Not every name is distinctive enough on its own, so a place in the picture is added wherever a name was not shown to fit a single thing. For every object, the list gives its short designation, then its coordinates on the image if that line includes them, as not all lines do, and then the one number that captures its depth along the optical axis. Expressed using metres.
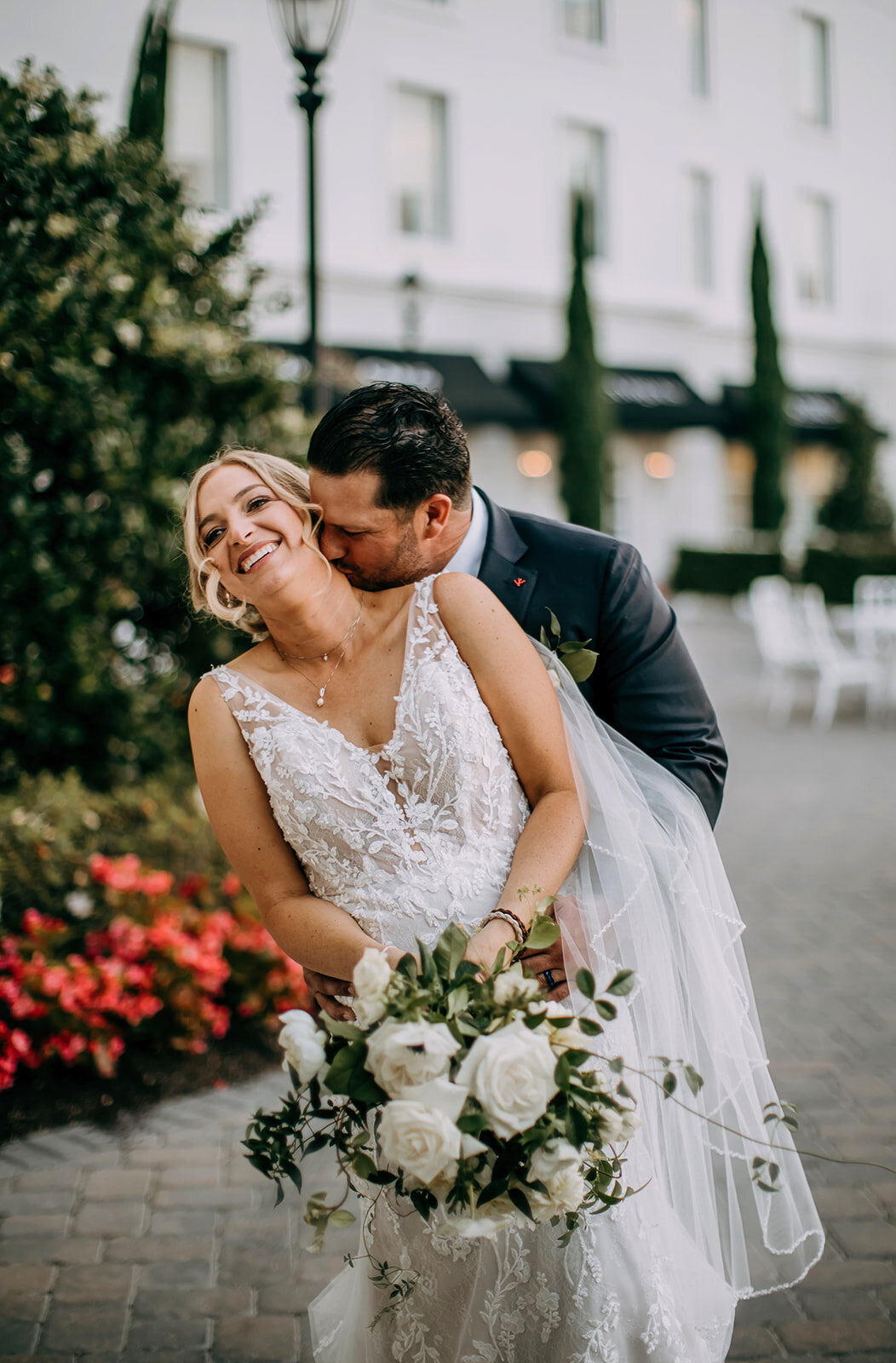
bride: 2.16
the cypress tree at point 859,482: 24.31
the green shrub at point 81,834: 4.61
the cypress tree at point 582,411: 19.78
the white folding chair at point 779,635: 11.75
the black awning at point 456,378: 18.36
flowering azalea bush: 3.97
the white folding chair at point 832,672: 11.28
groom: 2.27
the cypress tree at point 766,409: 22.62
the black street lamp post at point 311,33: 5.34
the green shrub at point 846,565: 17.75
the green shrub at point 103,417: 4.67
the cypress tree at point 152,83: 5.96
